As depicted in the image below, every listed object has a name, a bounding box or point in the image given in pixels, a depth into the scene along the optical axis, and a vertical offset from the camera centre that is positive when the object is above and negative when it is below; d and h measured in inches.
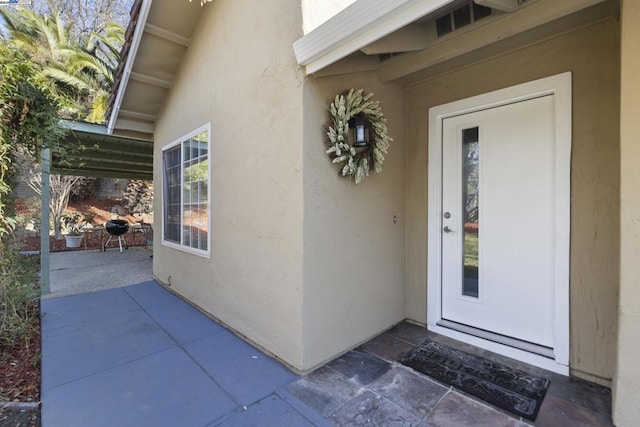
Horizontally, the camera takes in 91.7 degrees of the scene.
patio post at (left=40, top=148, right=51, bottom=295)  168.2 -7.0
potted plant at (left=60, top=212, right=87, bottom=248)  350.0 -22.1
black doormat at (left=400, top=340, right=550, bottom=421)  83.1 -51.5
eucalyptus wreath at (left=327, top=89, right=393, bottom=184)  101.1 +24.1
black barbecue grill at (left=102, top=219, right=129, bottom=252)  330.0 -19.4
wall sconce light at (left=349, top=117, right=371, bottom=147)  104.0 +25.8
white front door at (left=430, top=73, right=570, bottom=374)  98.8 -5.8
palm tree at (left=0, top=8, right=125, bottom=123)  371.8 +195.9
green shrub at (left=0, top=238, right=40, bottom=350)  111.2 -32.1
